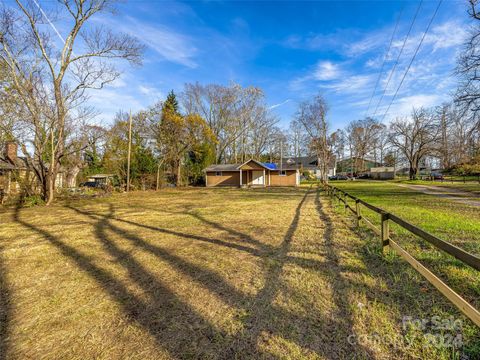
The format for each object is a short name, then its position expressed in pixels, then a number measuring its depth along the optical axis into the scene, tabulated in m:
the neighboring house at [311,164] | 56.38
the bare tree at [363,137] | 48.46
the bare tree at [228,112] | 35.19
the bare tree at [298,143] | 47.85
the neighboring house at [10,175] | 14.74
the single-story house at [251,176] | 29.98
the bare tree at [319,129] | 32.81
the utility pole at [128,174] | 21.00
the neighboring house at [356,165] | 53.92
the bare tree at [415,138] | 38.06
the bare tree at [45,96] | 11.88
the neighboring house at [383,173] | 51.72
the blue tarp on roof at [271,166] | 30.95
